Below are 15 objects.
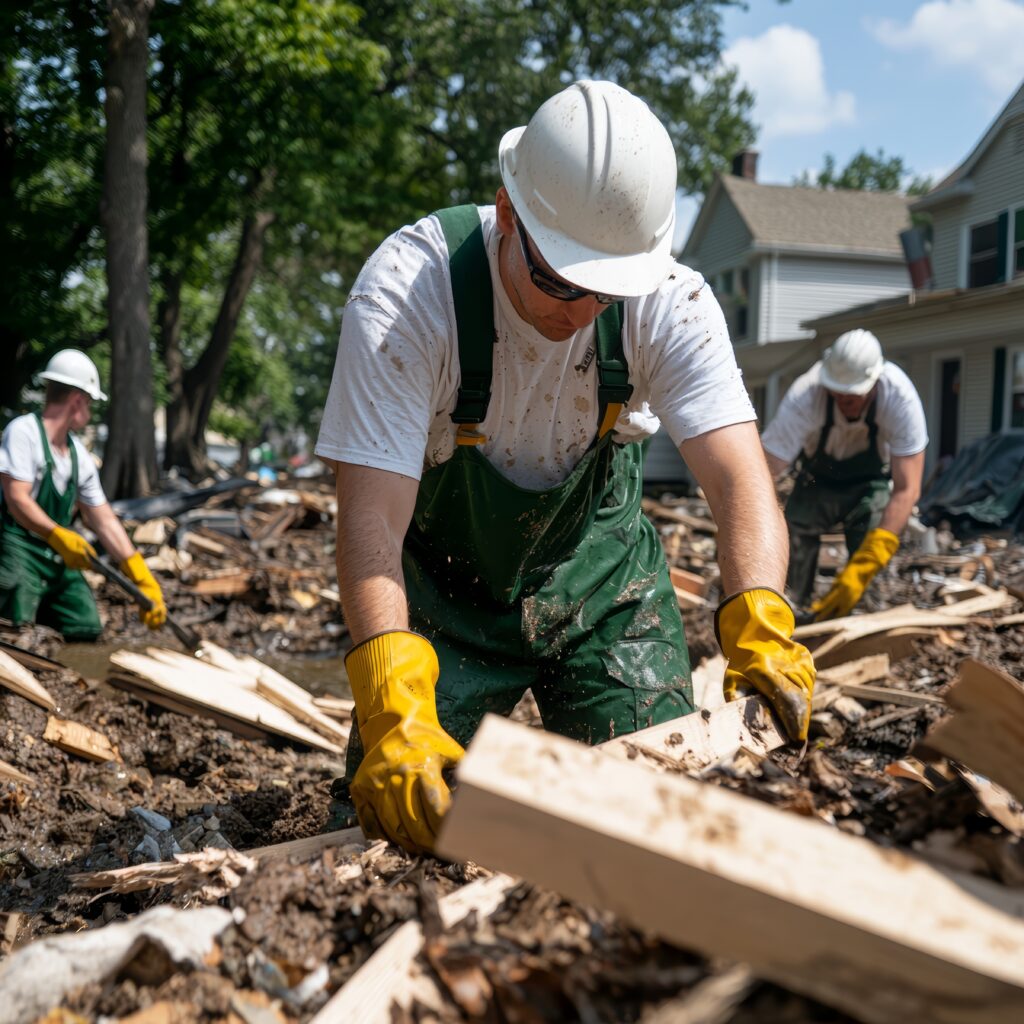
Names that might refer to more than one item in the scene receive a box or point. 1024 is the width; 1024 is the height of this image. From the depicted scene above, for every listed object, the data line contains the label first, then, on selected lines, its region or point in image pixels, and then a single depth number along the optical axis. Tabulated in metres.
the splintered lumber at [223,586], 10.16
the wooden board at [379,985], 1.62
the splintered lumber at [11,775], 4.58
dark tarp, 15.71
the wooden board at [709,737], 2.45
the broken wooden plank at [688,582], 8.77
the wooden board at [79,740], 5.10
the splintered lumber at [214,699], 5.72
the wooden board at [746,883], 1.31
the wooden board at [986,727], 1.82
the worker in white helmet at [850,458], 7.75
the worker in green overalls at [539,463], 2.83
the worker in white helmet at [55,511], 7.60
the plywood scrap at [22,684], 5.42
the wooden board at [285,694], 5.95
